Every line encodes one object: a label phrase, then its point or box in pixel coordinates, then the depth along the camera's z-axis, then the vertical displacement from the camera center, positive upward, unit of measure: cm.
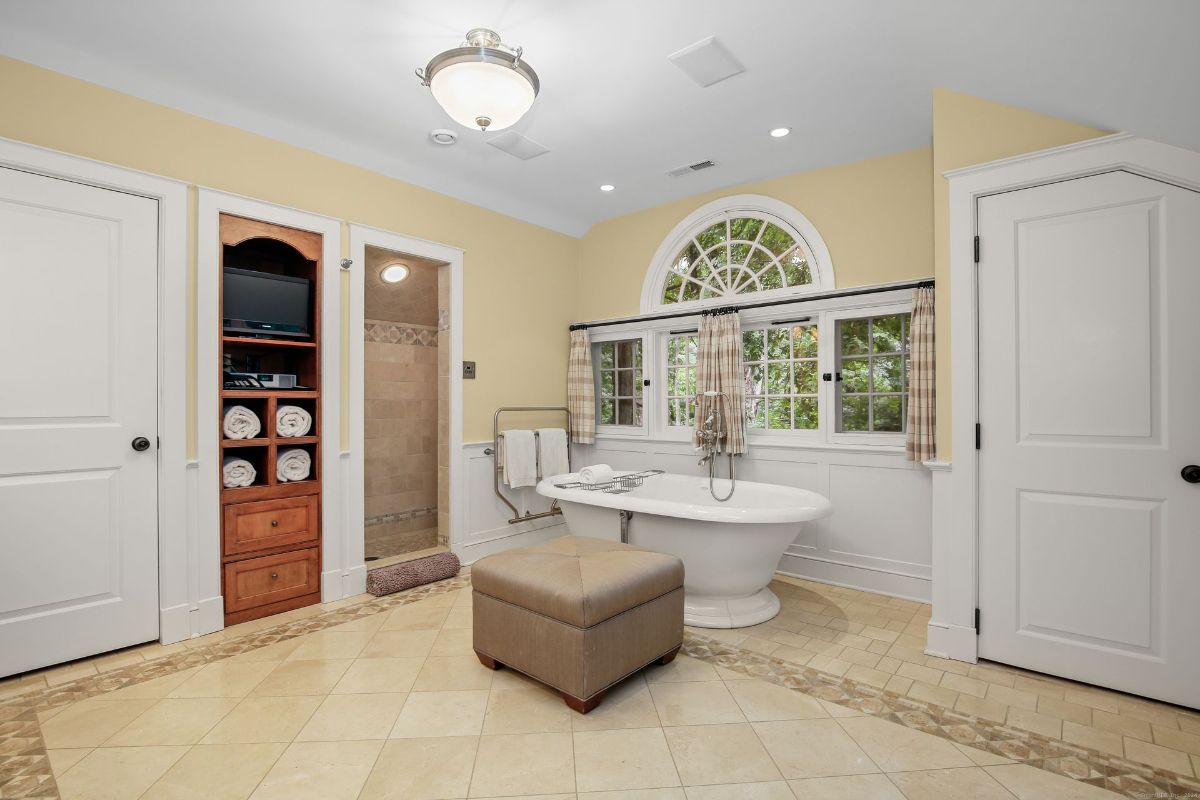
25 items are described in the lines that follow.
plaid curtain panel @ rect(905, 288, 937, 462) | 323 +10
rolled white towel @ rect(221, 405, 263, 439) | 306 -11
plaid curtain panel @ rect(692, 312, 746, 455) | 398 +19
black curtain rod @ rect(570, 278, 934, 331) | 339 +66
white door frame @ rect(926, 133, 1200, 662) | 259 -27
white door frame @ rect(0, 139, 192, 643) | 280 +0
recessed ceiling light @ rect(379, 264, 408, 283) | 457 +103
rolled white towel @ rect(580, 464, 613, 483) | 395 -51
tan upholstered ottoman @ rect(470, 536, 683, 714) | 216 -85
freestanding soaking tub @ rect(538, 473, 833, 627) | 285 -72
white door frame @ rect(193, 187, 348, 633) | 291 +11
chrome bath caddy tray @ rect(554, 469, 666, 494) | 379 -56
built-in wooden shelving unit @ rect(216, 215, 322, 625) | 304 -45
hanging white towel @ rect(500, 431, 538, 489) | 428 -43
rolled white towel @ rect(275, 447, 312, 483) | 325 -36
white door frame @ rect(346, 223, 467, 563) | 351 +26
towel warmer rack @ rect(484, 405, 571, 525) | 430 -49
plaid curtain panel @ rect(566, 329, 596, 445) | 483 +8
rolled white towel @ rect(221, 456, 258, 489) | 304 -37
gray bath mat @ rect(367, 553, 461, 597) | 348 -108
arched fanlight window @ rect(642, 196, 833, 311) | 387 +103
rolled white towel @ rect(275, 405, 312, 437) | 324 -11
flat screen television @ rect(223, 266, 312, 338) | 308 +54
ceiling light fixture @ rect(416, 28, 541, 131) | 220 +125
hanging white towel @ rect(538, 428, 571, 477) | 448 -41
